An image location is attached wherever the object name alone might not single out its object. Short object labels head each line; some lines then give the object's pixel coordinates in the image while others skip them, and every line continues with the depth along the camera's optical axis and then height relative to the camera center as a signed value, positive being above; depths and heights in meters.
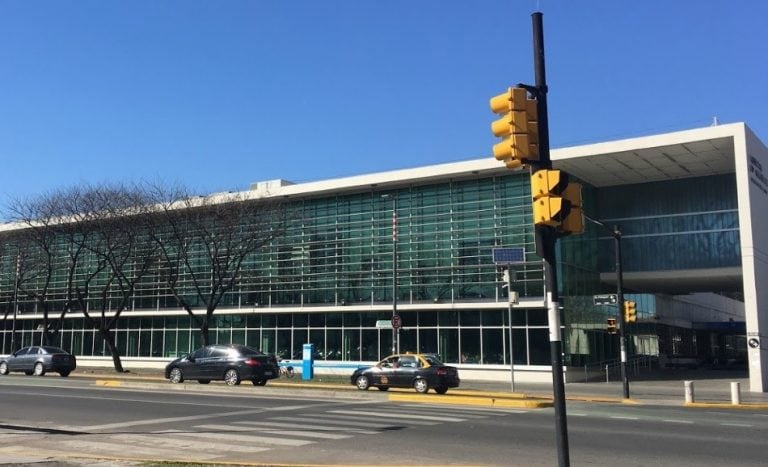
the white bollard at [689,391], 23.17 -2.34
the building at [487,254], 36.44 +3.91
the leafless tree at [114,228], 41.97 +5.95
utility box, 33.97 -1.85
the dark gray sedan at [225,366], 27.05 -1.63
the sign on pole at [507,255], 26.62 +2.58
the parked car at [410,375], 25.00 -1.89
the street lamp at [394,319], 33.28 +0.17
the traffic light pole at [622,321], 24.61 +0.00
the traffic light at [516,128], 7.39 +2.07
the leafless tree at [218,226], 39.97 +5.78
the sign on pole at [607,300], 27.64 +0.85
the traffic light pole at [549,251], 6.91 +0.73
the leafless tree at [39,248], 45.50 +5.59
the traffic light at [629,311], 26.38 +0.37
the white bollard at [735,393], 22.91 -2.40
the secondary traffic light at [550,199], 6.99 +1.23
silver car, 36.53 -1.82
